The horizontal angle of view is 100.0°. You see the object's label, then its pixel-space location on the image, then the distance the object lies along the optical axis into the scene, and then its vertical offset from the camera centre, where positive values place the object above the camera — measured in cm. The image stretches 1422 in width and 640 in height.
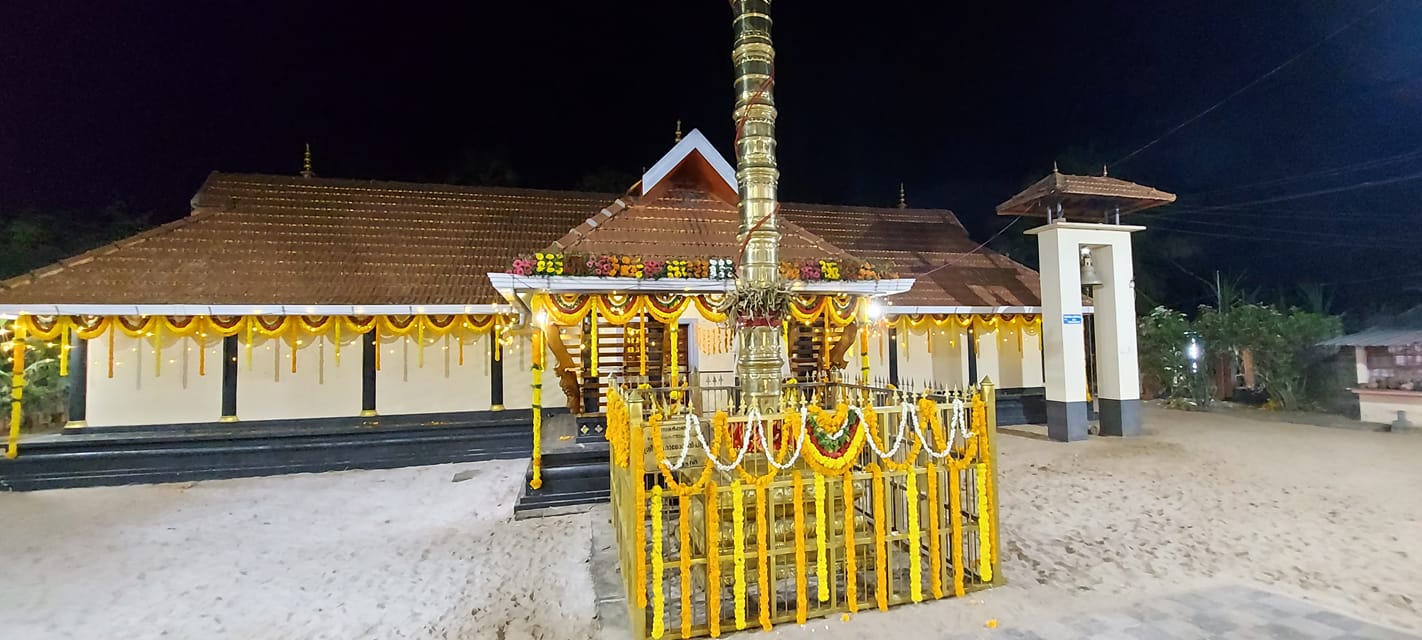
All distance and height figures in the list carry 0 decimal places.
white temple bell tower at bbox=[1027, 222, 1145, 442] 1082 +27
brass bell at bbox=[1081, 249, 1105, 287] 1138 +131
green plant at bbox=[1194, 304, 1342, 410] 1422 -6
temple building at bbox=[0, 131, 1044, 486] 912 +89
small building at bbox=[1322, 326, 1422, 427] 1173 -75
